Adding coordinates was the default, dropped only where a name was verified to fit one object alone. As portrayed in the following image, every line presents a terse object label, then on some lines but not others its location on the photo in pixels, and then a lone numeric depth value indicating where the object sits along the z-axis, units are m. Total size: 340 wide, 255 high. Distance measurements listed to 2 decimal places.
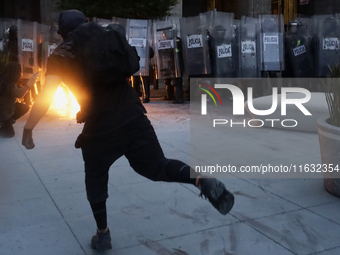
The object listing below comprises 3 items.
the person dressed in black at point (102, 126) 2.93
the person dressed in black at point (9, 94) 7.16
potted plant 4.03
